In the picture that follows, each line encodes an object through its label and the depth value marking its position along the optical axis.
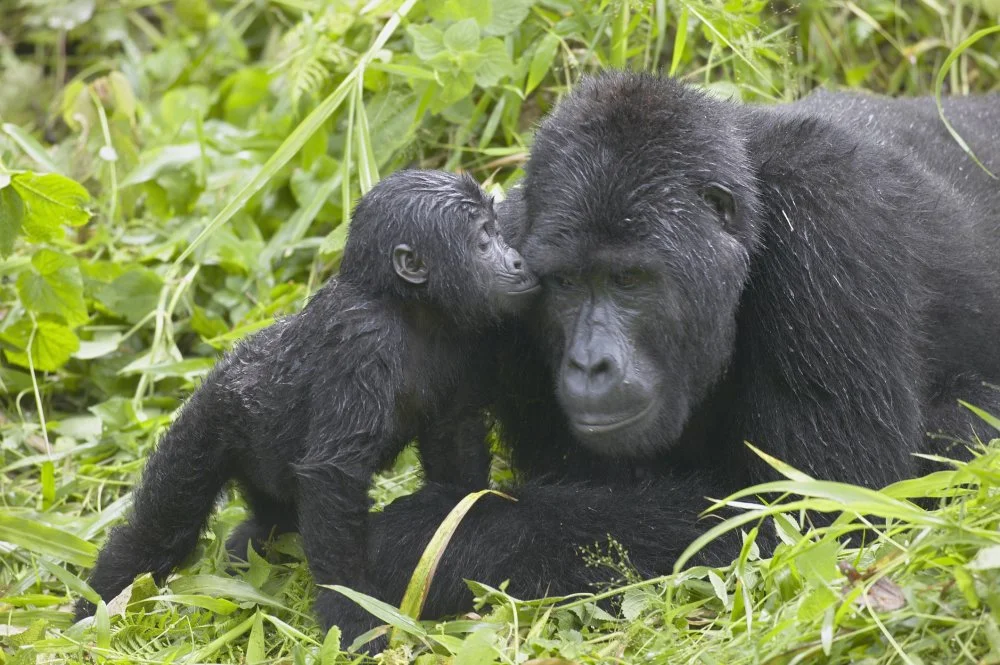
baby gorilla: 7.86
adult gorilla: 7.81
